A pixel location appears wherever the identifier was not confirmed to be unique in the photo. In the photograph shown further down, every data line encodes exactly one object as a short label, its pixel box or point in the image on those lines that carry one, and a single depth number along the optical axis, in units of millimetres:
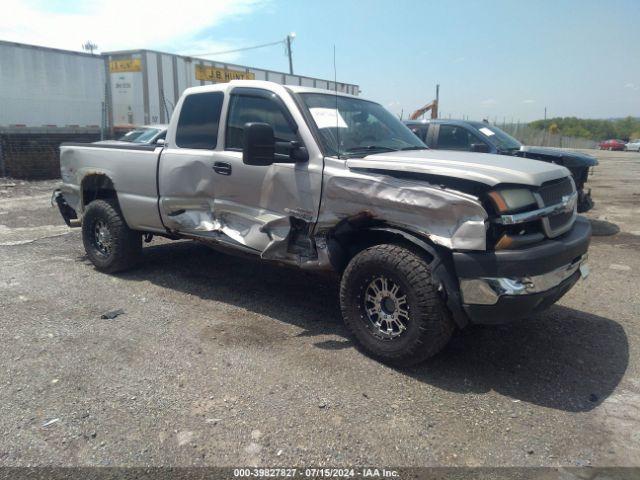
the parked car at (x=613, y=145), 50875
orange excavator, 16716
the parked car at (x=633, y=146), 46956
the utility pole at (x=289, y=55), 30825
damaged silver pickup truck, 3207
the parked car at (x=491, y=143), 7586
